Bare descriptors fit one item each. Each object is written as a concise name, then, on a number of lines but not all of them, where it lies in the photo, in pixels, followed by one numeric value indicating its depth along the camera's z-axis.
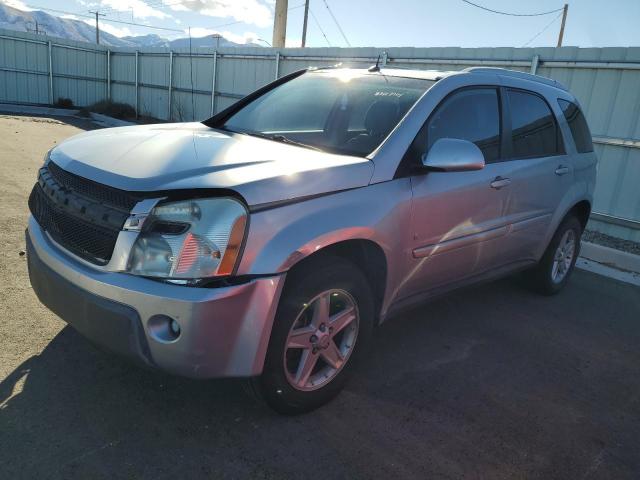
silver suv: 2.21
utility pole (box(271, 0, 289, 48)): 16.12
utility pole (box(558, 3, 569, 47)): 40.34
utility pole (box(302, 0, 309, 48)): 35.53
